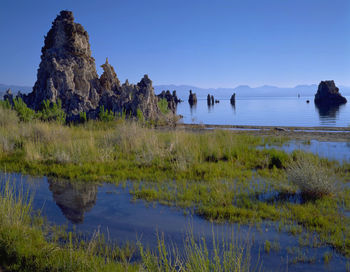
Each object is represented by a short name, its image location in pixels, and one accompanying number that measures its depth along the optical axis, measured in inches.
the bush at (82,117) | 843.8
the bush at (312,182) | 249.9
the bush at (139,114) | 812.4
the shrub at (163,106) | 1078.9
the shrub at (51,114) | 777.6
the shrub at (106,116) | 794.8
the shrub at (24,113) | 720.3
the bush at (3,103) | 823.9
